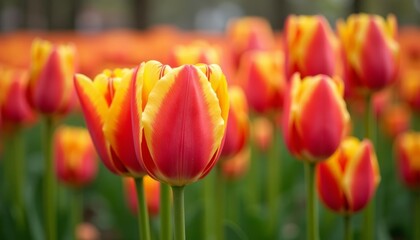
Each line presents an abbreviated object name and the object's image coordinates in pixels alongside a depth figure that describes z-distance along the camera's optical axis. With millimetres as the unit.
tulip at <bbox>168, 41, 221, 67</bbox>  909
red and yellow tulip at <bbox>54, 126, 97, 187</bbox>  1215
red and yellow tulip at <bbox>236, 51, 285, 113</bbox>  1051
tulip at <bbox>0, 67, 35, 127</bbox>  1074
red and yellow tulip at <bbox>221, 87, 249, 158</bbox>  951
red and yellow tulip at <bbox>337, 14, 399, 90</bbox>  912
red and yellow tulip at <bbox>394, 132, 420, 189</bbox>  1098
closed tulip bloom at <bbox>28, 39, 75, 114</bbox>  948
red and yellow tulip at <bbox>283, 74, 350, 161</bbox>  813
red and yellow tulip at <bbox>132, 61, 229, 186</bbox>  682
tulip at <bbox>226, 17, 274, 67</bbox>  1404
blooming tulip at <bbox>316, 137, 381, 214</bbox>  853
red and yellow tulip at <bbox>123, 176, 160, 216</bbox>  1009
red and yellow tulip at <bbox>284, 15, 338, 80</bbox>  900
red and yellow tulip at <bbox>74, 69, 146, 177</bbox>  724
